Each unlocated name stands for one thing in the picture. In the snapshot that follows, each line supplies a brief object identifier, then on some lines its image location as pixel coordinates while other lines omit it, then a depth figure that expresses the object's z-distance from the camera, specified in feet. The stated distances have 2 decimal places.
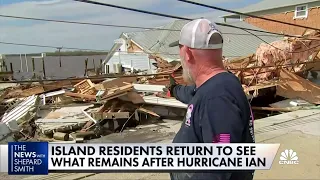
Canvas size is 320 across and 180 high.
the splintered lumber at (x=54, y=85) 48.78
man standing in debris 5.83
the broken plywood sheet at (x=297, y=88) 36.52
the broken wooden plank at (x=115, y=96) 36.03
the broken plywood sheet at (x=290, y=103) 35.70
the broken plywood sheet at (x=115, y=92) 35.96
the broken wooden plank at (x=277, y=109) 33.91
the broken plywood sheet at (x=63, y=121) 34.91
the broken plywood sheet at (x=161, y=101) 36.45
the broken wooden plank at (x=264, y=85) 38.63
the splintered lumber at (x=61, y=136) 32.71
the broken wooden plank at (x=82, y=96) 41.47
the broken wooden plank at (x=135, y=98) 37.37
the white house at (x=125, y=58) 84.21
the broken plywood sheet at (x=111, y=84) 39.52
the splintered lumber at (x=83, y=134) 32.30
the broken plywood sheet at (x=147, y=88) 37.73
